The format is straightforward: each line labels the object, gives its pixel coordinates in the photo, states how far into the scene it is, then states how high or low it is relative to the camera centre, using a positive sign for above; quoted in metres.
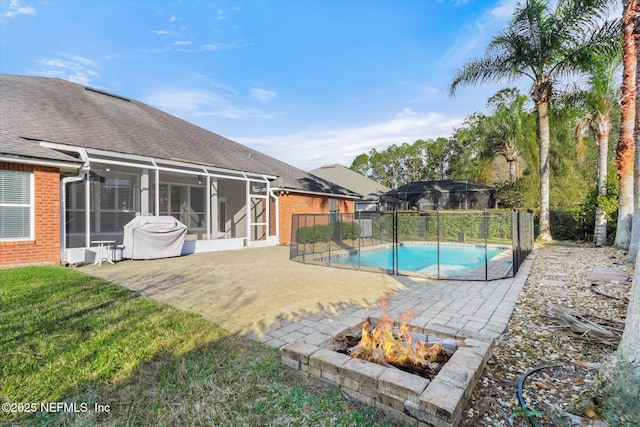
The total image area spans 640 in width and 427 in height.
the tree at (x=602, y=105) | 11.88 +4.21
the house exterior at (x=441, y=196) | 20.56 +1.02
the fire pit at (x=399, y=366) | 2.04 -1.23
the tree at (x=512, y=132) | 21.44 +5.52
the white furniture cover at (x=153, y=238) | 9.23 -0.86
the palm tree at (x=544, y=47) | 12.06 +6.61
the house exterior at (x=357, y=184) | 25.38 +2.23
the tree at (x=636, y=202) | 7.59 +0.27
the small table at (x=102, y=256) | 8.57 -1.30
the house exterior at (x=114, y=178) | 7.77 +1.11
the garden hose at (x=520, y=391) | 2.12 -1.37
